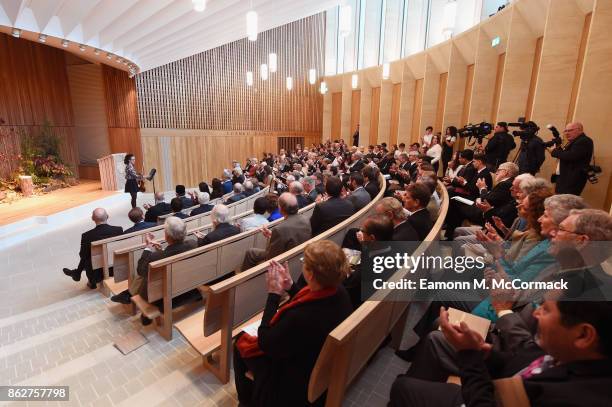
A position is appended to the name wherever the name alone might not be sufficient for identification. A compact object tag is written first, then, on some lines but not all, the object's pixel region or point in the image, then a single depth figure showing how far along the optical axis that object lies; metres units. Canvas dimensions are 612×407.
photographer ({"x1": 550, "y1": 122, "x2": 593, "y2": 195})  3.66
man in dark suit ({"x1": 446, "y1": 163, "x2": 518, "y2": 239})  3.42
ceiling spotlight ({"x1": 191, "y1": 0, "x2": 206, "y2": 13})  4.06
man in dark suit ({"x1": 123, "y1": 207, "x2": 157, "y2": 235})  4.18
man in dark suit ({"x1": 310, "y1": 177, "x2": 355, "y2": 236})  3.46
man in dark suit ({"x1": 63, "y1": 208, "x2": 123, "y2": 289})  3.83
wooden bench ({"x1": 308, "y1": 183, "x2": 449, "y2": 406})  1.38
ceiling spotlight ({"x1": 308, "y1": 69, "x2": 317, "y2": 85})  12.92
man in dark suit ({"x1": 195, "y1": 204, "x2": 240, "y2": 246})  3.16
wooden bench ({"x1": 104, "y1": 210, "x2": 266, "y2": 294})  3.06
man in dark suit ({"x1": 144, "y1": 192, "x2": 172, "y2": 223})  5.25
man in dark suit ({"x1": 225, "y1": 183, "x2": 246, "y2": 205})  5.98
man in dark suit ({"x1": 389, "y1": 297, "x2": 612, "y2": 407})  0.90
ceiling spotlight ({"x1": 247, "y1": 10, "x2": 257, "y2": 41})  5.10
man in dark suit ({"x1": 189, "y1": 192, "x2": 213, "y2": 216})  5.05
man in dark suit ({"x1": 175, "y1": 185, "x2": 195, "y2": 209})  5.77
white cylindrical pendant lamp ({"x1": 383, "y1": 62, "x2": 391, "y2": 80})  10.54
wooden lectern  9.85
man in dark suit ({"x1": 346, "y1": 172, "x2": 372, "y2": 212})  4.37
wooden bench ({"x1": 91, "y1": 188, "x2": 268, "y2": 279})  3.53
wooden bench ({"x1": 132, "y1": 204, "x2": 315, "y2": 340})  2.57
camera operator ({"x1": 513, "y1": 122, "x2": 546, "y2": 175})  4.34
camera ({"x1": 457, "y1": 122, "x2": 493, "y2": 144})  5.76
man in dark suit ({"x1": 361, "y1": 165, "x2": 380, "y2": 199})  5.14
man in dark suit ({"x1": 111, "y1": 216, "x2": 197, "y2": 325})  2.87
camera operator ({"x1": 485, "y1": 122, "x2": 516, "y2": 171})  5.18
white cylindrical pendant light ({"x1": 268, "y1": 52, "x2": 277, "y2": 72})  9.91
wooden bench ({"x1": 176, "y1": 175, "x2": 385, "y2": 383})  2.03
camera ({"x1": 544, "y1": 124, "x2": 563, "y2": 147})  3.97
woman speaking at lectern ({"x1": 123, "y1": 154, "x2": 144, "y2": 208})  8.52
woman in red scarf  1.54
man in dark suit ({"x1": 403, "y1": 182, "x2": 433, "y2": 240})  2.79
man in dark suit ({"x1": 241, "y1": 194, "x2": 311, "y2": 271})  2.93
